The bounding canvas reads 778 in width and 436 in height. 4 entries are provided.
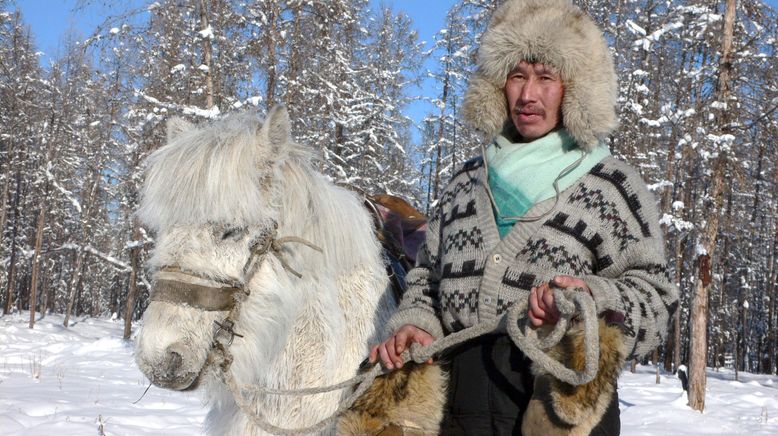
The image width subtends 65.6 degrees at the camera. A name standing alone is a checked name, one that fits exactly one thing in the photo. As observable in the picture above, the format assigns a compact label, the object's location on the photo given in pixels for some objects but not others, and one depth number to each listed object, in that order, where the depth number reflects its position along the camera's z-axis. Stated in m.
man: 1.84
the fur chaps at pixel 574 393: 1.63
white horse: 2.16
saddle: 3.12
